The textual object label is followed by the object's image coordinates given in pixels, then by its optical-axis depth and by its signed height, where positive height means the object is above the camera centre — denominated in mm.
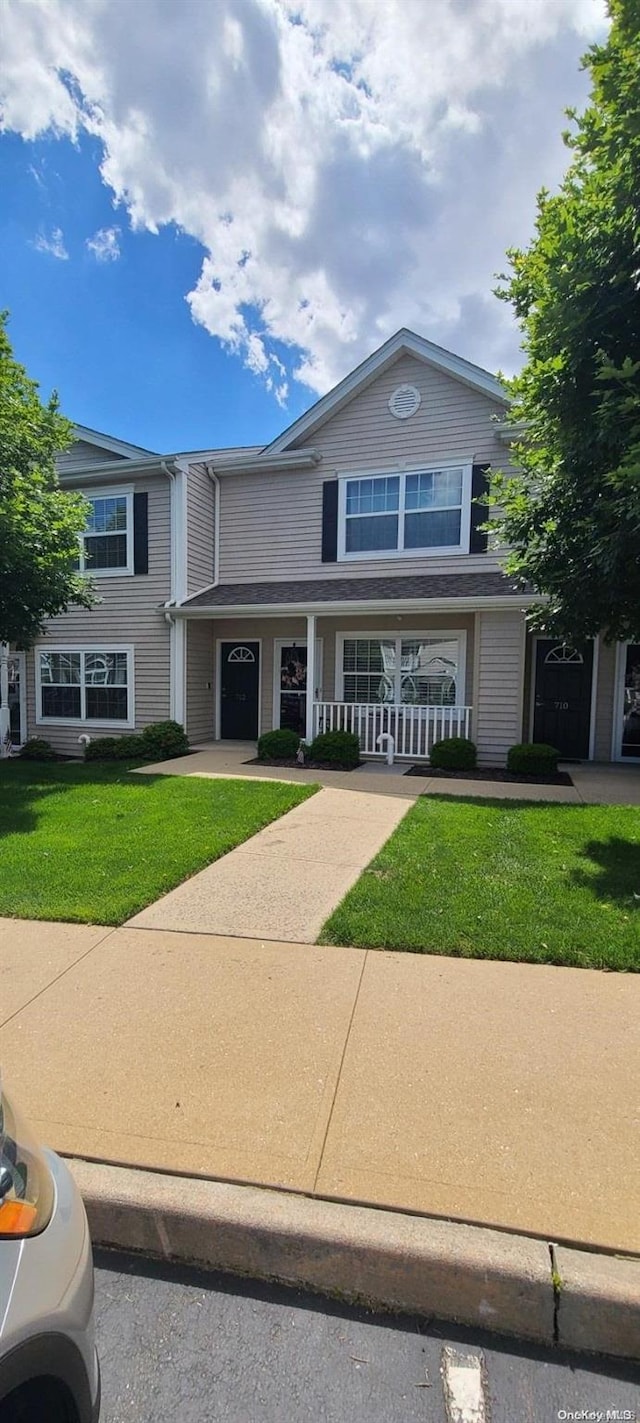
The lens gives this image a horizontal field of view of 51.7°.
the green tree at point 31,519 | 8703 +1998
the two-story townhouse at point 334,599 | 11438 +1243
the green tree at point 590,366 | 4629 +2528
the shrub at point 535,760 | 10070 -1306
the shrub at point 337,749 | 10961 -1314
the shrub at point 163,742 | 12102 -1364
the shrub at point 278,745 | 11258 -1289
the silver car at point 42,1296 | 1209 -1254
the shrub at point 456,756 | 10655 -1341
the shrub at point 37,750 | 13149 -1712
